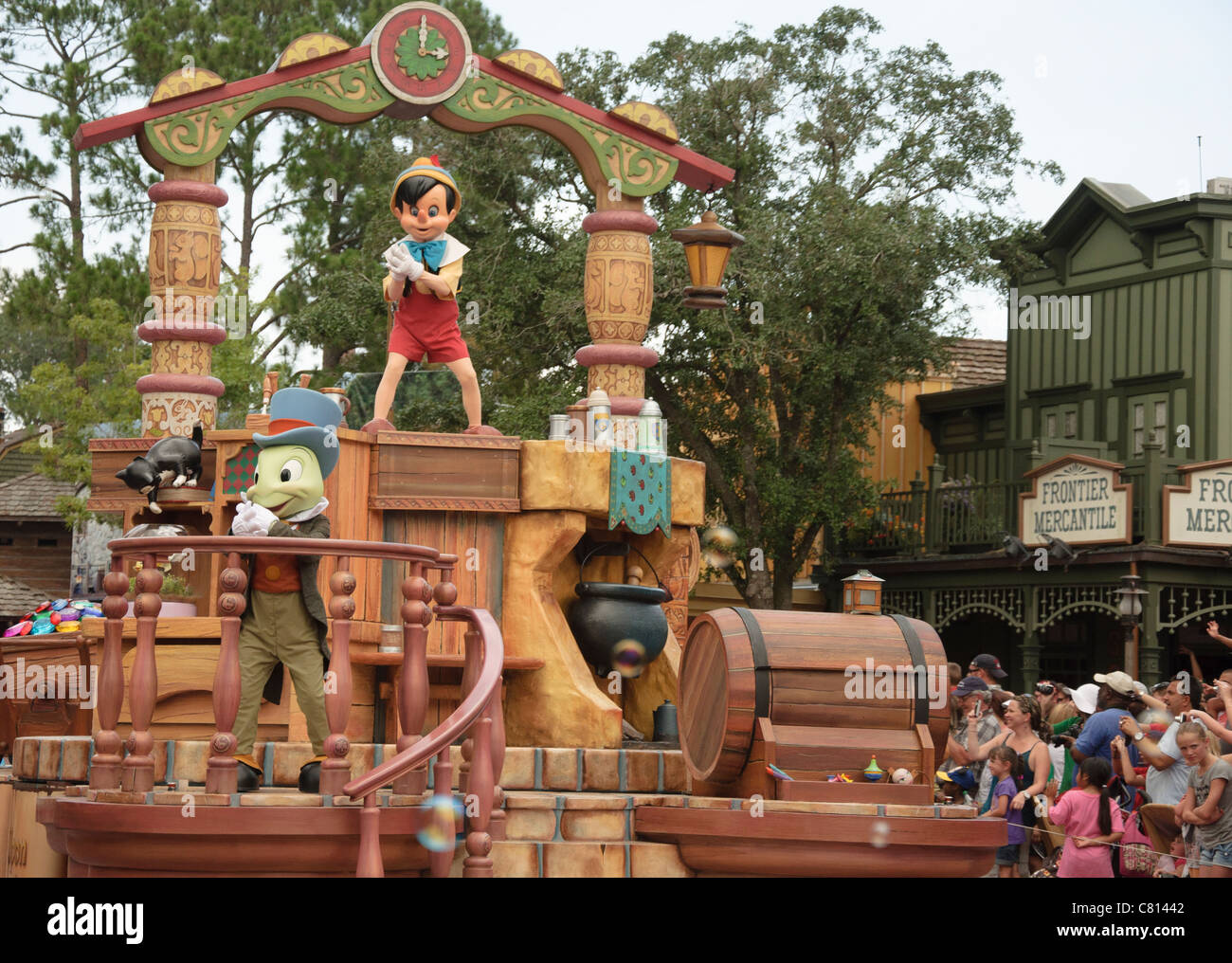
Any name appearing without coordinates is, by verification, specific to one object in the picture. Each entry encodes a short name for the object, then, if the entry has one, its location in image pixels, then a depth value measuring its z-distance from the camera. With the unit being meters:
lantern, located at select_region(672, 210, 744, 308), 11.30
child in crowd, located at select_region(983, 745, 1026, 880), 9.98
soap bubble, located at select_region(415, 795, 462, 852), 7.18
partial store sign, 20.73
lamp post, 18.84
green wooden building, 21.31
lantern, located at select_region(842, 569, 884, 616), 11.18
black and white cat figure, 9.69
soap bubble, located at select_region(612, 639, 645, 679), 10.21
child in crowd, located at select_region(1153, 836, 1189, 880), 8.54
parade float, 7.04
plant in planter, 9.51
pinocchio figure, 9.95
